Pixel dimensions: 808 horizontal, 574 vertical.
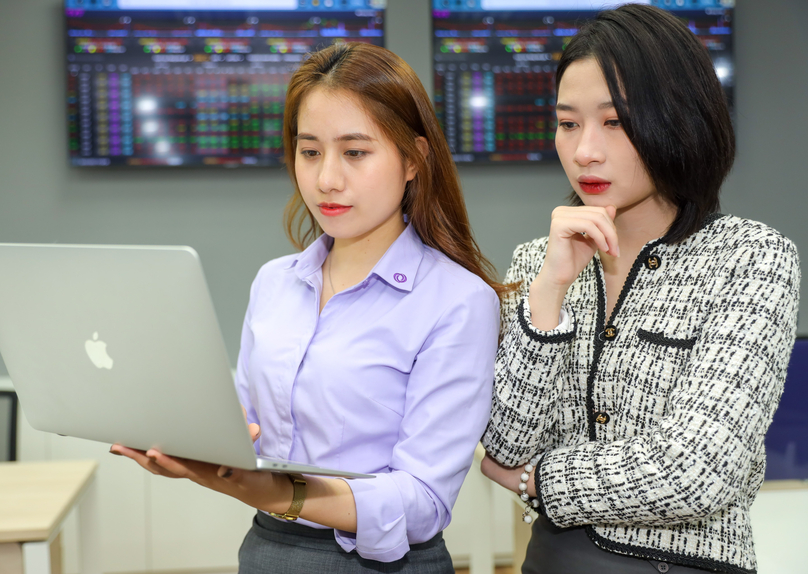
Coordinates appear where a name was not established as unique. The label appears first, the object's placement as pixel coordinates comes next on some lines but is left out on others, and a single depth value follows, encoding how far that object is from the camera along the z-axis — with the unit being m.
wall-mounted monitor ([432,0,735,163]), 2.75
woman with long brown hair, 1.04
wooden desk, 1.53
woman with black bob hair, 0.96
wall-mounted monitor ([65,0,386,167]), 2.65
